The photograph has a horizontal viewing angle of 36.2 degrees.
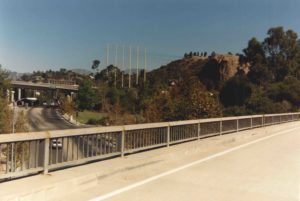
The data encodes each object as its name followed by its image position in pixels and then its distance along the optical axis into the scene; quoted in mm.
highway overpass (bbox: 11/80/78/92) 158375
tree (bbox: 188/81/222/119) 29016
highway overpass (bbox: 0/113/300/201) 8180
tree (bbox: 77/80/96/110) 122138
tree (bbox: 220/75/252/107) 90812
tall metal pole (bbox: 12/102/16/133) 37606
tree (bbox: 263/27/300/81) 100419
